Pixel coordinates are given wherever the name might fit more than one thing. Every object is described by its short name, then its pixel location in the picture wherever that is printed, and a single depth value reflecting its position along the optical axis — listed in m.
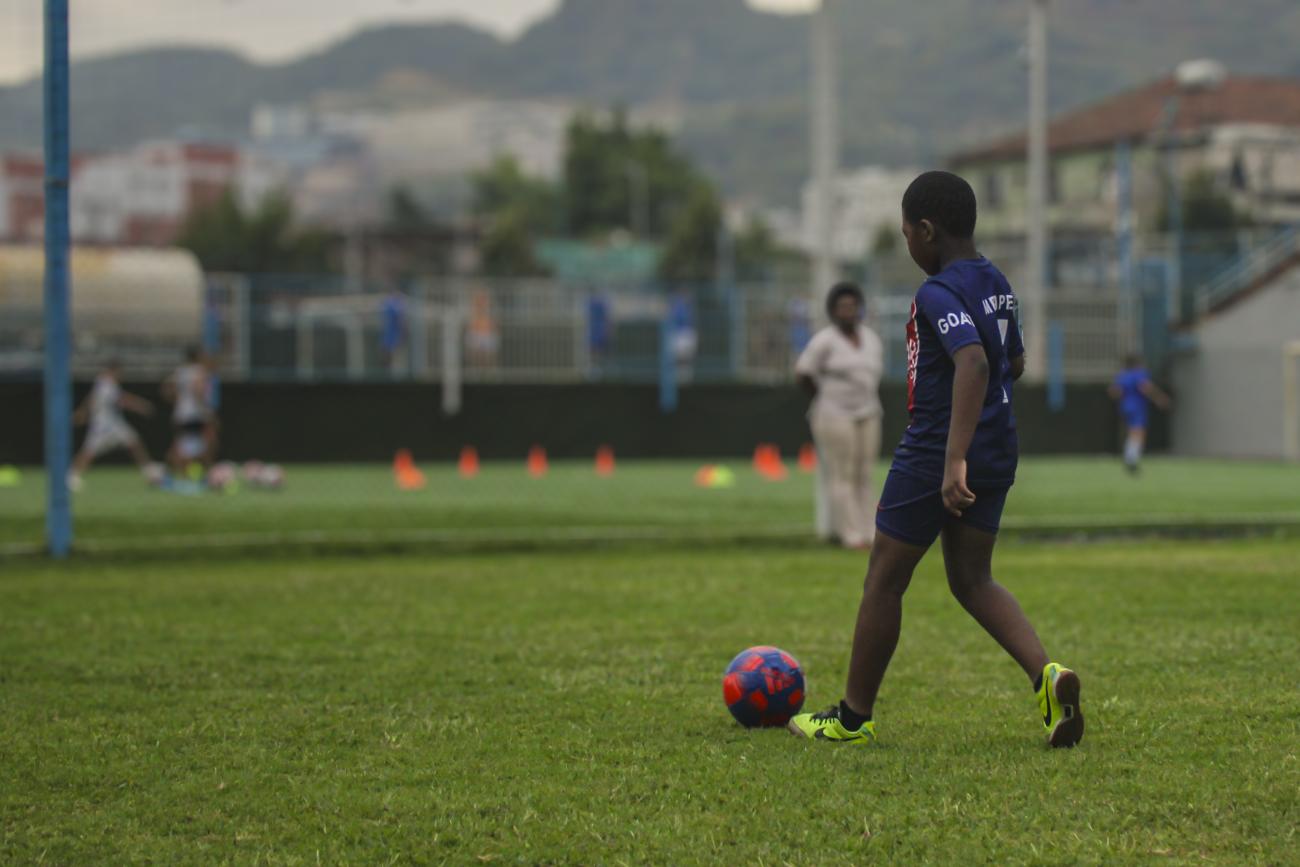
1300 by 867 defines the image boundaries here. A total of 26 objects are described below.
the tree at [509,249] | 72.00
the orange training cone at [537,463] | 24.42
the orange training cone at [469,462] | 24.58
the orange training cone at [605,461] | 25.06
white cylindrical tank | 27.94
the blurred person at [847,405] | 12.70
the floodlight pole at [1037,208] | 31.17
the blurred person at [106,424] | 21.92
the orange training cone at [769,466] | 24.06
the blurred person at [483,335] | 29.61
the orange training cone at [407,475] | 21.32
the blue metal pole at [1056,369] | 30.47
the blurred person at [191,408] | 21.48
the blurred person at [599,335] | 30.52
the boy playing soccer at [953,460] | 5.44
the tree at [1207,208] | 37.41
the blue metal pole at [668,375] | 28.53
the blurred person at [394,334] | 28.98
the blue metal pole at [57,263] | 11.98
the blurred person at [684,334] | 30.62
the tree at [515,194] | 99.06
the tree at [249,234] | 80.06
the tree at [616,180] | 97.25
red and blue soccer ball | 6.05
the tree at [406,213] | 86.56
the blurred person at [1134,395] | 25.05
